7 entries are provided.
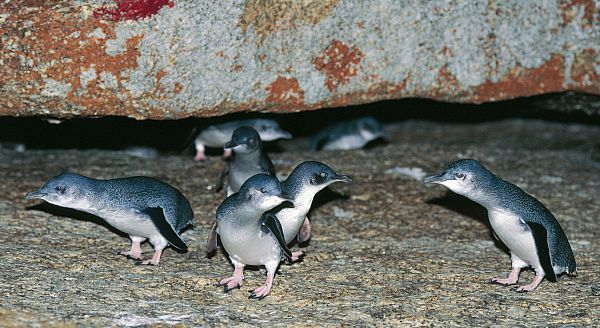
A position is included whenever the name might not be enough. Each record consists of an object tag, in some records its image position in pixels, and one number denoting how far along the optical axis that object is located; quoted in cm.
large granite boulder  441
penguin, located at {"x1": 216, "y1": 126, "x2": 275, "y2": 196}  487
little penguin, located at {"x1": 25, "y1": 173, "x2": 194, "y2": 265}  415
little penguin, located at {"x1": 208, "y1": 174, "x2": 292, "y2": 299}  382
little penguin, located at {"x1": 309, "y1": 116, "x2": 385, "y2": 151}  675
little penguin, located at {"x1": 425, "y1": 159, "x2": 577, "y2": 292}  400
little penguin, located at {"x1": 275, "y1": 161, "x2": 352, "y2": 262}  409
